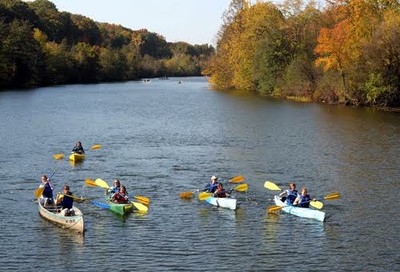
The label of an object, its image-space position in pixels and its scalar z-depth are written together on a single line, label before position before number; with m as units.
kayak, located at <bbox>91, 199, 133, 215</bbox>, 25.92
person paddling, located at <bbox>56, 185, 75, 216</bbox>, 24.88
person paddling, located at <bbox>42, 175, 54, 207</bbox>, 26.33
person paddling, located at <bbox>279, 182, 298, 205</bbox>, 26.73
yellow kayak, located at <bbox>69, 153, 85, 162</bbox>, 37.95
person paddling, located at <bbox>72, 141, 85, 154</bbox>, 38.78
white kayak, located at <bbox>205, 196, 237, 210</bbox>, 26.88
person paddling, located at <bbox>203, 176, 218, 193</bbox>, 28.55
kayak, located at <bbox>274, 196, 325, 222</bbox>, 25.27
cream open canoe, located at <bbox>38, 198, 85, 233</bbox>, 23.30
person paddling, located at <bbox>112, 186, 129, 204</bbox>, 26.45
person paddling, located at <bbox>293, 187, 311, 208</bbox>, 26.28
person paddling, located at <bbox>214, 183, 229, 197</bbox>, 27.81
